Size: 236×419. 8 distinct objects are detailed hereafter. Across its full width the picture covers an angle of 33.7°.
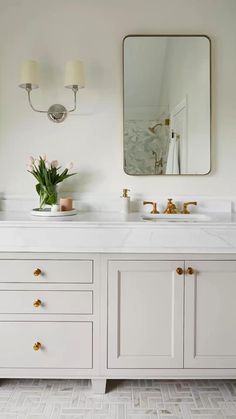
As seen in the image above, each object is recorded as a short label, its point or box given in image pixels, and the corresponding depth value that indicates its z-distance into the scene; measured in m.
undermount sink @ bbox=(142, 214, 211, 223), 2.36
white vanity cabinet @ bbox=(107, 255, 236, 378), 2.04
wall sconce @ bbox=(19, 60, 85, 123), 2.38
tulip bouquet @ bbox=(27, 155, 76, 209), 2.37
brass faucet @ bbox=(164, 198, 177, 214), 2.43
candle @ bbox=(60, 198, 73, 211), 2.31
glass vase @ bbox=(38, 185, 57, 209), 2.37
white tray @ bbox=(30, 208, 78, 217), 2.16
